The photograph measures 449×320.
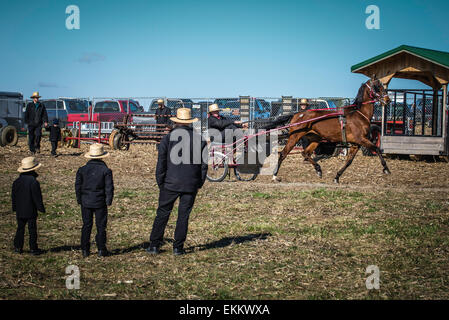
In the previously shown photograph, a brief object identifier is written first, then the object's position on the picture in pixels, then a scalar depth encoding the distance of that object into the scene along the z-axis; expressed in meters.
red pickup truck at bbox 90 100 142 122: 26.44
